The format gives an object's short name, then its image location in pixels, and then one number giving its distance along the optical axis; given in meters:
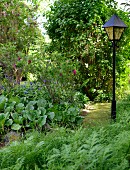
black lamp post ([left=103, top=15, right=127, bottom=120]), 3.95
